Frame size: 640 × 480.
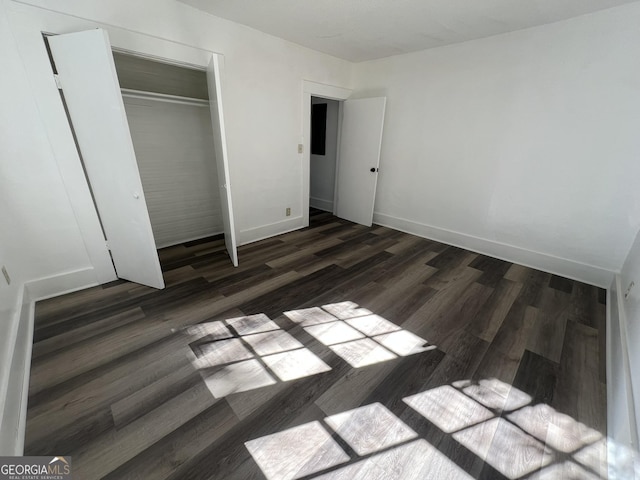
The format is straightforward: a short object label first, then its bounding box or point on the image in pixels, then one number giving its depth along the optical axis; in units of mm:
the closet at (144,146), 1992
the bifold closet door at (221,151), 2408
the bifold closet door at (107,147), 1933
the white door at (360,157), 4074
